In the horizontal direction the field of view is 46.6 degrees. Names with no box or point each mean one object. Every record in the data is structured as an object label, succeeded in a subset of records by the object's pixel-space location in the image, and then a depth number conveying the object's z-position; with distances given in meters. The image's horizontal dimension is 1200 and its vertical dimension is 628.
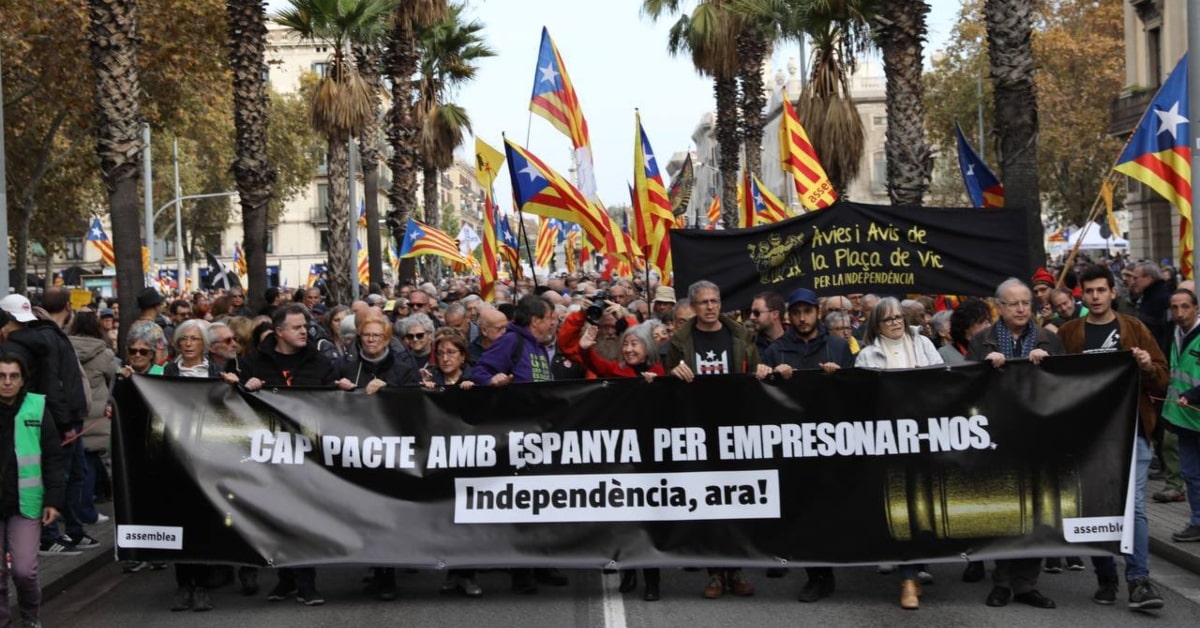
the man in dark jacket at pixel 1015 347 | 7.47
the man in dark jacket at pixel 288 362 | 8.15
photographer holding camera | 9.09
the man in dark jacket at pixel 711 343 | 8.05
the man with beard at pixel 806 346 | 8.19
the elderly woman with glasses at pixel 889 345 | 7.82
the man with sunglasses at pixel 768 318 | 8.92
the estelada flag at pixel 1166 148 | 11.70
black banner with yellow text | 10.05
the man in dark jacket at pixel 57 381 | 8.47
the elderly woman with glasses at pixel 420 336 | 9.34
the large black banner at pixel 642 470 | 7.46
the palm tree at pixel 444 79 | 36.03
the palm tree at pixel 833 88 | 24.08
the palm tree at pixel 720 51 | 31.89
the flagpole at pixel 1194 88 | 11.56
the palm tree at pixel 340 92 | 26.89
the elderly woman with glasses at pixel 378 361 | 8.23
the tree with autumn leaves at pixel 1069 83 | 48.62
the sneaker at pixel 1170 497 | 10.56
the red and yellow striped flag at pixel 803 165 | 15.17
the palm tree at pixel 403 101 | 29.95
